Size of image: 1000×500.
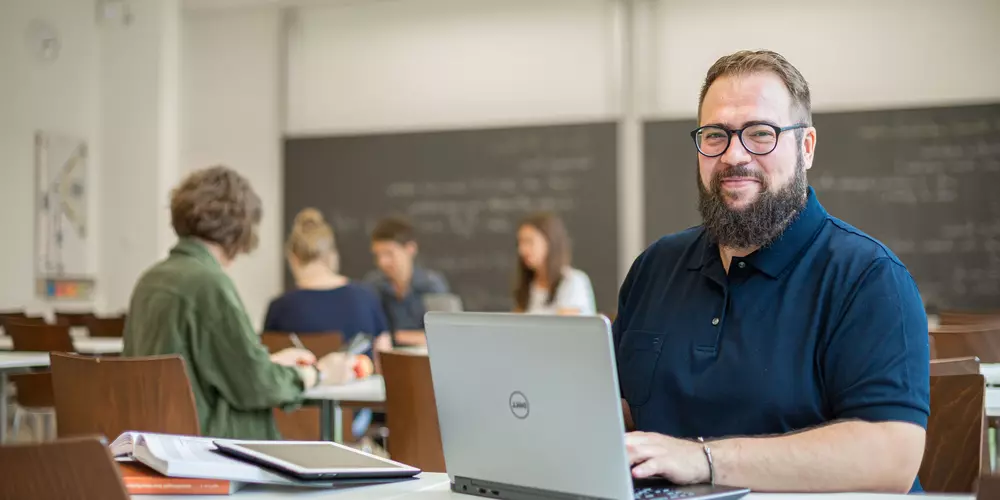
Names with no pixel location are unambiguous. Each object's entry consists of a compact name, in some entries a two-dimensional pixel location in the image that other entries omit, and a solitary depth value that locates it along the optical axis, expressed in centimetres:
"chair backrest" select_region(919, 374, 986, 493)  189
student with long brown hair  472
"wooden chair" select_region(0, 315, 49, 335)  501
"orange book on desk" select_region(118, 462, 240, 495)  141
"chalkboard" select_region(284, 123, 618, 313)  668
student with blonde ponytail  436
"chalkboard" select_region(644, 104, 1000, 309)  602
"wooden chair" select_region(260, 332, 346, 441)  371
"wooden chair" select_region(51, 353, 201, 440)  232
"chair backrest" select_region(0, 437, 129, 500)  103
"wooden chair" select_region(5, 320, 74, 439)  417
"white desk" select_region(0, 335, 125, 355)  468
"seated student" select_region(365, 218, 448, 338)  532
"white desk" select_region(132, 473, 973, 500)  140
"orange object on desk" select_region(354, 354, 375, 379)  311
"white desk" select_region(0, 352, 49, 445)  356
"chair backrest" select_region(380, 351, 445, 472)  251
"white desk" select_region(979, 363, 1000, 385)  261
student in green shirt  267
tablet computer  144
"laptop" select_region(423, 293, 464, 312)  496
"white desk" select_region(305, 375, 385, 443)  290
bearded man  146
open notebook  140
